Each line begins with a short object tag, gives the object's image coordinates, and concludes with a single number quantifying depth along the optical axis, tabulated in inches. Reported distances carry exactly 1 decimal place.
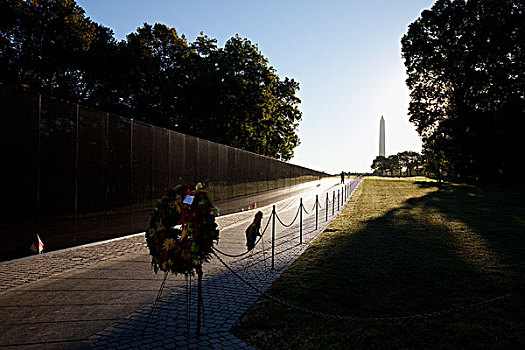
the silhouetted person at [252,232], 265.1
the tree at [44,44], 1020.5
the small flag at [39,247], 307.1
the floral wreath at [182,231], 184.4
